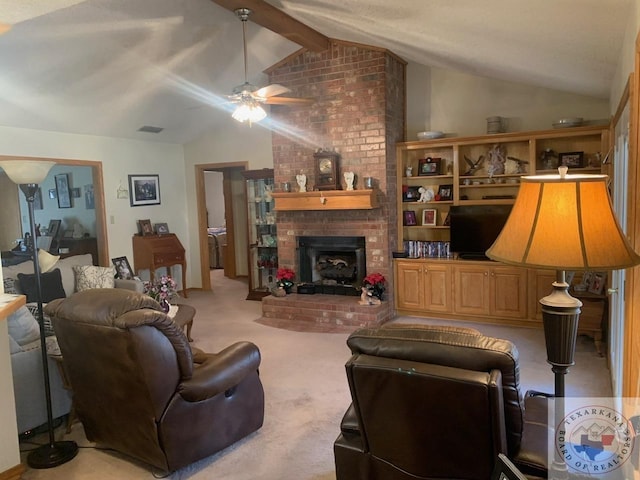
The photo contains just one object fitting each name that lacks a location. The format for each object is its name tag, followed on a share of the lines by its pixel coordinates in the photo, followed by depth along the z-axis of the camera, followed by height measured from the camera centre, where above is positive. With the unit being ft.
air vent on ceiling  21.90 +3.64
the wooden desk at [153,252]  22.62 -2.07
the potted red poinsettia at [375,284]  18.02 -3.14
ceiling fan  13.37 +3.01
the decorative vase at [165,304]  13.94 -2.77
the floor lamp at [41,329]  9.18 -2.22
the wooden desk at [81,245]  23.57 -1.66
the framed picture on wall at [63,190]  24.18 +1.08
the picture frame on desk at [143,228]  22.97 -0.91
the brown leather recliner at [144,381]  7.88 -3.04
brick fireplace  17.94 +2.47
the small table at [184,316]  14.03 -3.25
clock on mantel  18.72 +1.24
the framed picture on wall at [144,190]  22.75 +0.89
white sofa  9.89 -3.41
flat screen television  17.19 -1.12
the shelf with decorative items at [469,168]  16.47 +1.00
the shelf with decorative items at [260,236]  22.50 -1.49
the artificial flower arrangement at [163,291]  13.91 -2.43
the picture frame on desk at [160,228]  23.75 -1.00
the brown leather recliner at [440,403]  5.46 -2.41
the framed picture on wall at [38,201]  25.64 +0.62
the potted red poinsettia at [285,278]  19.72 -3.05
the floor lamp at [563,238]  4.78 -0.46
